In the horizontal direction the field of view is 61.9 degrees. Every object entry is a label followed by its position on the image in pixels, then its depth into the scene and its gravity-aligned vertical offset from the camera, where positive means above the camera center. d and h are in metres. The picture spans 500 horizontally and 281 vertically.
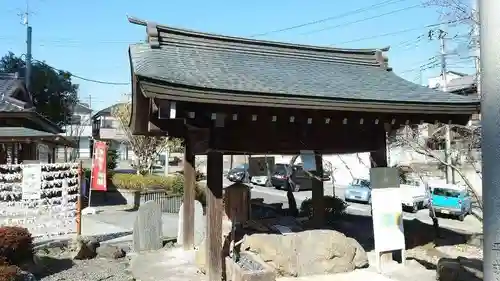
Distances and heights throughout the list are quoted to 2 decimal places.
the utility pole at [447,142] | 17.76 +0.32
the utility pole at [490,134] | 1.80 +0.06
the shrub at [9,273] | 7.50 -2.20
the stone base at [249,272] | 6.56 -1.99
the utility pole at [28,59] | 30.08 +6.80
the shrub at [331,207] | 15.12 -2.10
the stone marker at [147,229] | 10.98 -2.05
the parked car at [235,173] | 30.79 -1.70
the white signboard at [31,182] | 10.93 -0.77
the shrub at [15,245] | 8.88 -2.00
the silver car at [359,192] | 24.47 -2.48
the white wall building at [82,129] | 46.53 +2.85
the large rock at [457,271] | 7.43 -2.22
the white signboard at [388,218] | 8.73 -1.46
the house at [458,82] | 21.73 +5.24
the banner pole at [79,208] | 11.27 -1.54
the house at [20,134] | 18.22 +0.82
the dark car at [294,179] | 29.73 -2.06
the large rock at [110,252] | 10.57 -2.57
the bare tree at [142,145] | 25.23 +0.42
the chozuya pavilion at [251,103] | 6.80 +0.82
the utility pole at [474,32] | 7.51 +2.44
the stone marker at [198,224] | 10.68 -1.89
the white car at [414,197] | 21.47 -2.51
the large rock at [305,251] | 7.89 -1.96
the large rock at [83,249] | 10.43 -2.46
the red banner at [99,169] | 14.17 -0.57
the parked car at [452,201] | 19.17 -2.44
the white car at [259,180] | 32.97 -2.39
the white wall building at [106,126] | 54.73 +3.62
